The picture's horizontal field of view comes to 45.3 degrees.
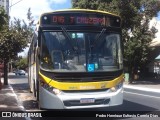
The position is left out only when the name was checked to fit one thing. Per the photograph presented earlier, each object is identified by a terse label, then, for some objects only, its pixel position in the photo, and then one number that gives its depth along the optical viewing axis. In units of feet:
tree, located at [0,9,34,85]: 47.24
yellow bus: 18.95
